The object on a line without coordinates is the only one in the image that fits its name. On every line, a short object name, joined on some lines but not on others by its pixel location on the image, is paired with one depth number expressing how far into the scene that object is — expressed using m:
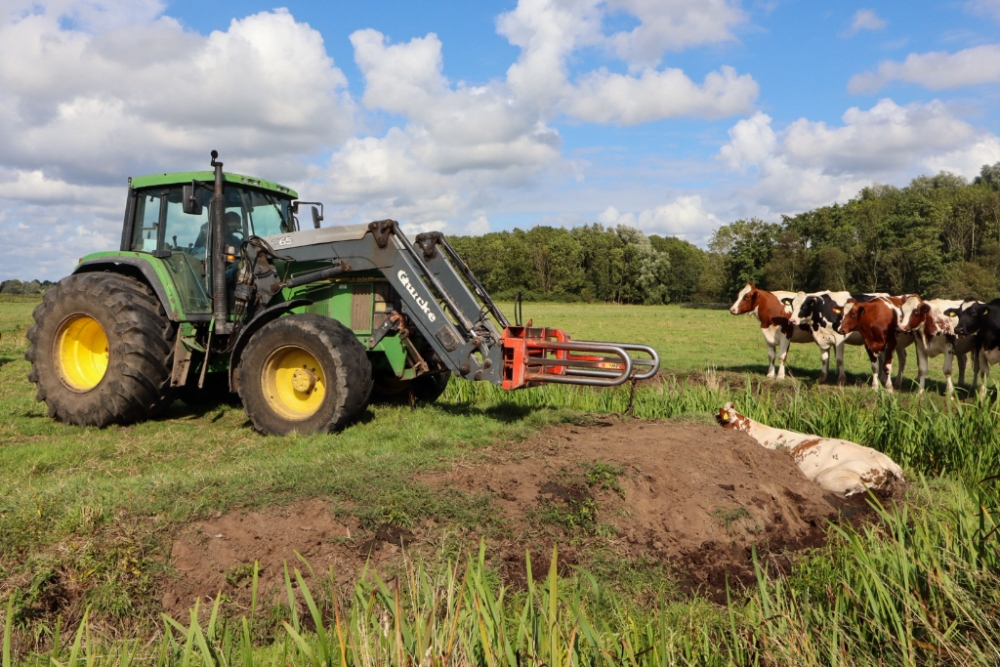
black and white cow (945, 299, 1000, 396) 11.49
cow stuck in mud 6.09
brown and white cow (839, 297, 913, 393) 13.06
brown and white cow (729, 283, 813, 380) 15.02
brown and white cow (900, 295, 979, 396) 12.44
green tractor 7.45
